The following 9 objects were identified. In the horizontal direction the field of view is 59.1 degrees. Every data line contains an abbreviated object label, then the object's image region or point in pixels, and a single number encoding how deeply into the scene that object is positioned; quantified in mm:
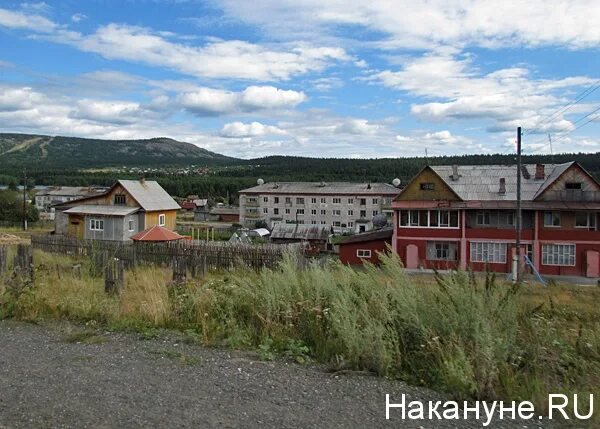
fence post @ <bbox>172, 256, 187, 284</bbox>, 8280
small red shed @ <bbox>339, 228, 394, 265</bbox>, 38281
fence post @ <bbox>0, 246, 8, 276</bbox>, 9862
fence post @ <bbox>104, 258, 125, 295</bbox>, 8238
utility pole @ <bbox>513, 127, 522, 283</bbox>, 25231
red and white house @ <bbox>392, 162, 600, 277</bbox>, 33875
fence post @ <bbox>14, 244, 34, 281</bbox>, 8750
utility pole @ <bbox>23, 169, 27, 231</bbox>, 57031
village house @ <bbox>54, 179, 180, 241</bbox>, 43969
